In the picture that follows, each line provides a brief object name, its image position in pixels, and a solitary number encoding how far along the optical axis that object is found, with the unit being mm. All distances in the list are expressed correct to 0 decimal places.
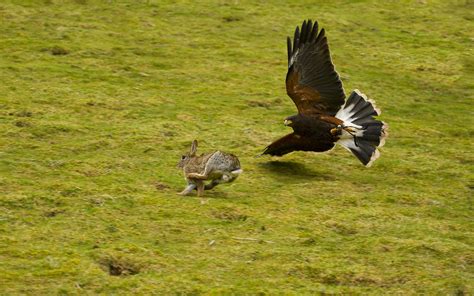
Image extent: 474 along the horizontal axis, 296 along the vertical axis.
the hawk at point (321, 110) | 19672
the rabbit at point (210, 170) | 17047
